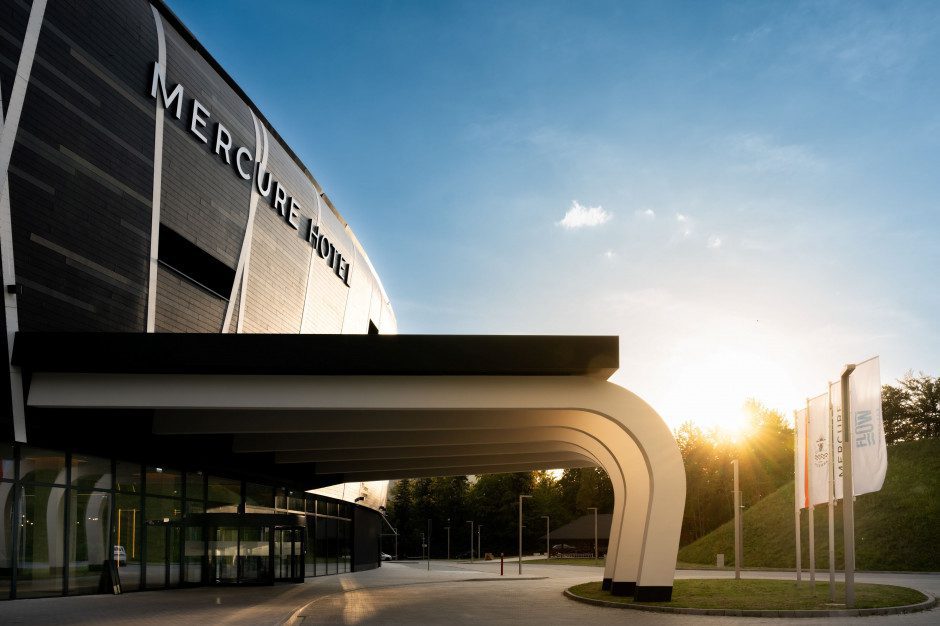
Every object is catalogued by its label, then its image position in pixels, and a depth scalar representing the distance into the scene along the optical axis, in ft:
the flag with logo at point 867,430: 61.62
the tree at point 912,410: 290.56
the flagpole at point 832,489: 73.57
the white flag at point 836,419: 74.58
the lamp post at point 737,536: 107.64
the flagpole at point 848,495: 63.05
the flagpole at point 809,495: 82.29
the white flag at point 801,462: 85.66
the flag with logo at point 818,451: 78.28
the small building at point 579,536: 316.81
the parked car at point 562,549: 316.19
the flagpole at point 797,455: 86.21
